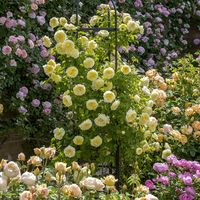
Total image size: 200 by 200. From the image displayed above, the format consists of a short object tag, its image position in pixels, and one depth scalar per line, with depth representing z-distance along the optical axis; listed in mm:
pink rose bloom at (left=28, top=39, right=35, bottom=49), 4508
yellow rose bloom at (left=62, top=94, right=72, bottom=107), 3166
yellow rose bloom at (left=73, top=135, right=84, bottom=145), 3180
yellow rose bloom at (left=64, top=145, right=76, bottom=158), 3152
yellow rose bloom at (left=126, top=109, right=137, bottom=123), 3115
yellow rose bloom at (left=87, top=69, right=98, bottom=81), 3137
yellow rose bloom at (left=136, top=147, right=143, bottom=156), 3195
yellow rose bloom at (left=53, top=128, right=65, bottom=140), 3285
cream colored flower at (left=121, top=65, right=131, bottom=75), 3215
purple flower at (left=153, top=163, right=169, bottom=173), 3002
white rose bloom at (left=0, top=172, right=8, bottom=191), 1949
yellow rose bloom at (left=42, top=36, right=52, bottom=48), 3363
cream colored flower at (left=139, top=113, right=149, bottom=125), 3182
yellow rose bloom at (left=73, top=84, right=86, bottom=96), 3119
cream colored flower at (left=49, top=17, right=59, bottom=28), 3400
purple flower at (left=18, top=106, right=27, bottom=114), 4270
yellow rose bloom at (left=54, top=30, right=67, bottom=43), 3133
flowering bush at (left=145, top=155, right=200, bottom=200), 2889
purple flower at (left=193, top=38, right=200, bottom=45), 6578
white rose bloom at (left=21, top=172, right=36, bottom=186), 2012
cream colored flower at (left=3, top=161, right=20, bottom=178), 1975
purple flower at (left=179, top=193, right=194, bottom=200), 2852
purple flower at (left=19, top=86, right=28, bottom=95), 4355
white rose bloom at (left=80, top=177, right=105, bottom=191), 2045
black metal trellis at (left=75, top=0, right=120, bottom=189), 3252
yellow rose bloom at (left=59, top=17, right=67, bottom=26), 3426
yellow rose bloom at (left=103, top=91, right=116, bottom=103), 3086
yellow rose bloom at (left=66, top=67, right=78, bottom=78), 3157
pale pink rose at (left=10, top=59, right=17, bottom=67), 4328
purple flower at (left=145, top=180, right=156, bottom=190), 2966
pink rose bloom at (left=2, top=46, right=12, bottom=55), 4297
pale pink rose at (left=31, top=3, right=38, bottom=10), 4745
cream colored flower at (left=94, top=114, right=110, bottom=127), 3129
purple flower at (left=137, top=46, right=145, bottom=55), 5620
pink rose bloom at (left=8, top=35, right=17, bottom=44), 4380
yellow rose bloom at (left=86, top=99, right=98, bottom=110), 3133
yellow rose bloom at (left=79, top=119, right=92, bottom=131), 3129
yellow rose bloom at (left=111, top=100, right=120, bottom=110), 3117
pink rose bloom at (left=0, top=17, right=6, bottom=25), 4507
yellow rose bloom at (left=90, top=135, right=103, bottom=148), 3139
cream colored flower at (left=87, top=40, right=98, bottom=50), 3285
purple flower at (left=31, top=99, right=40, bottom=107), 4391
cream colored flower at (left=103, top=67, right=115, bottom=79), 3135
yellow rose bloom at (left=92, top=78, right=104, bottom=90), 3158
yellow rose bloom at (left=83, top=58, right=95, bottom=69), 3179
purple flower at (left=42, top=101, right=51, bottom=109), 4398
